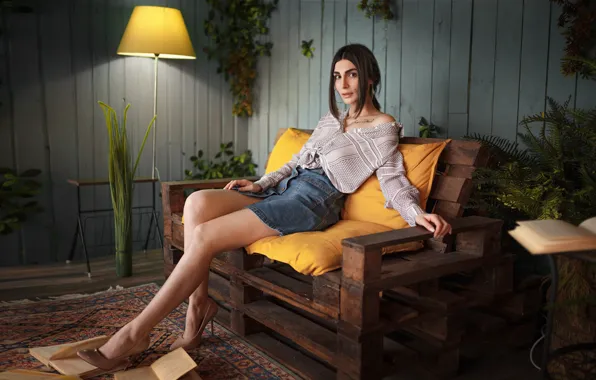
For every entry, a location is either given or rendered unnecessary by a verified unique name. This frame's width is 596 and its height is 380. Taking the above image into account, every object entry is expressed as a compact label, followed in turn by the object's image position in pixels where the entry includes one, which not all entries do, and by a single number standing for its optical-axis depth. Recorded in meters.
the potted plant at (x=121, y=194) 3.15
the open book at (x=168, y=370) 1.94
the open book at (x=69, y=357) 1.98
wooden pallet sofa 1.81
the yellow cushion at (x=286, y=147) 2.83
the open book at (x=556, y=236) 1.32
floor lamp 3.46
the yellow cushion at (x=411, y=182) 2.24
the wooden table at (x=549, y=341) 1.41
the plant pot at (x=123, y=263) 3.29
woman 2.01
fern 1.90
